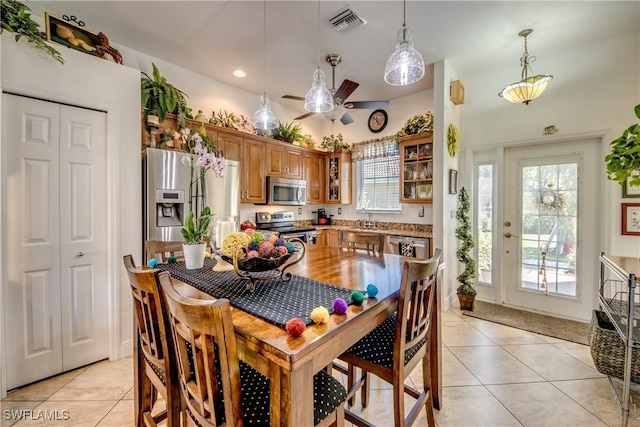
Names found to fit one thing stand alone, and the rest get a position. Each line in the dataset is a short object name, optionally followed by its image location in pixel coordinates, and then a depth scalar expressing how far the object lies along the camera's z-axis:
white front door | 3.00
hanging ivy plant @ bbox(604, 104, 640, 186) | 1.49
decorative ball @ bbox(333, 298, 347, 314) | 0.99
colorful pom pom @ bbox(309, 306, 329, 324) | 0.90
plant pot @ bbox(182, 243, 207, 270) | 1.57
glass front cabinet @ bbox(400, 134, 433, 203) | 3.79
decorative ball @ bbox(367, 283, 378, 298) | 1.15
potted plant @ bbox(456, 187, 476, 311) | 3.31
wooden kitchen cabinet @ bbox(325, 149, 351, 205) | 4.88
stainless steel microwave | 4.06
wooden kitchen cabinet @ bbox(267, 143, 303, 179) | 4.12
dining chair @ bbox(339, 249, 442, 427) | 1.19
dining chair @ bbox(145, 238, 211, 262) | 1.86
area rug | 2.73
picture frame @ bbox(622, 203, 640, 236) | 2.69
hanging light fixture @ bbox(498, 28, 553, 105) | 2.62
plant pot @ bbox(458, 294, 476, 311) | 3.28
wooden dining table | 0.76
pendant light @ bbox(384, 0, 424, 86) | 1.73
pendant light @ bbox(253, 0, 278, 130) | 2.61
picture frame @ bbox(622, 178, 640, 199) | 2.68
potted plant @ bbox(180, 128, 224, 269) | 1.52
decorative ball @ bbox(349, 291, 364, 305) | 1.08
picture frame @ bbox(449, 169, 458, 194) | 3.34
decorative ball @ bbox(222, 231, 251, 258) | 1.32
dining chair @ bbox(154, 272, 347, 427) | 0.77
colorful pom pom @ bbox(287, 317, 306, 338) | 0.81
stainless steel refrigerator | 2.48
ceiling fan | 2.80
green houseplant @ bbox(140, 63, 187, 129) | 2.73
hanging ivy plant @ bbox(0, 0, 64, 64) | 1.78
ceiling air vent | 2.38
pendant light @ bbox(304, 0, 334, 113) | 2.17
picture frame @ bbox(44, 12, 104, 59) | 1.97
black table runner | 0.99
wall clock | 4.59
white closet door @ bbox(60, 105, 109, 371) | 2.07
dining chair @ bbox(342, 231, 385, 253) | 2.17
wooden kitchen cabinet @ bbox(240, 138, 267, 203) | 3.77
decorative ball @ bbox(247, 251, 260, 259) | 1.21
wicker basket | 1.80
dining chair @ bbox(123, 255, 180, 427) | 1.08
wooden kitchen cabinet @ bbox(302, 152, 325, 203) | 4.72
